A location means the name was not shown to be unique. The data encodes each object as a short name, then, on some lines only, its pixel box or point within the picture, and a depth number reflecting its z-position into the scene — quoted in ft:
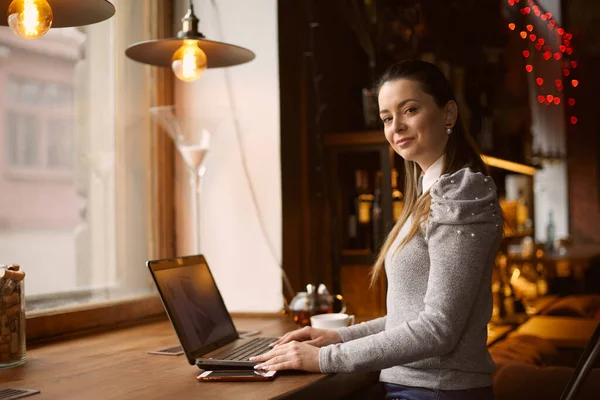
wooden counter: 4.48
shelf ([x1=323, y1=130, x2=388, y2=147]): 9.82
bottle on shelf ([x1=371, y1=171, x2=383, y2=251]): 10.36
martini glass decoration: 8.54
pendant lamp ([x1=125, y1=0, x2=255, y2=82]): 6.75
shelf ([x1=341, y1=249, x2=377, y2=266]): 10.15
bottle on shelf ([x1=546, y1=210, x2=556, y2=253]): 18.60
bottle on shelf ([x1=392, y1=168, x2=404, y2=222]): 10.36
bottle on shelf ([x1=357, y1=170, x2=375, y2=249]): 10.53
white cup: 6.23
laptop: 5.32
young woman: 4.78
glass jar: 5.41
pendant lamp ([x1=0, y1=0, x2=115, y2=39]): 5.04
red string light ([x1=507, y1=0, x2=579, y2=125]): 17.12
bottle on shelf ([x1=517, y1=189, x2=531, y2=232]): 15.97
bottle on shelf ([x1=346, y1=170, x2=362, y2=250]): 10.50
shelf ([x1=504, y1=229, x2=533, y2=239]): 14.46
